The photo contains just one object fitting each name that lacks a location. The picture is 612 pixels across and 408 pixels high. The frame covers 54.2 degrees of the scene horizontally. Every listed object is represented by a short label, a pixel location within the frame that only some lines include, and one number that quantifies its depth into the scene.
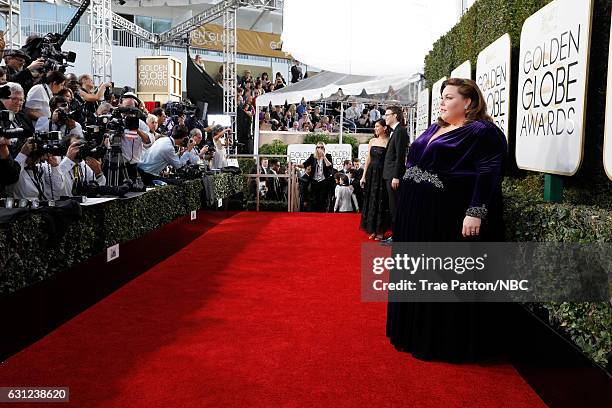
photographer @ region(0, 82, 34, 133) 3.72
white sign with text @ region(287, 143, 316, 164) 12.20
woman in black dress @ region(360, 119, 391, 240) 7.01
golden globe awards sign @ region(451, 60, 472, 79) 5.43
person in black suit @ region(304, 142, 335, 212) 10.94
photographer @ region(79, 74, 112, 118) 5.81
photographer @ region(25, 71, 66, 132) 4.53
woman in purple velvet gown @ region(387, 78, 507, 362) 2.97
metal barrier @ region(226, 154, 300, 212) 11.29
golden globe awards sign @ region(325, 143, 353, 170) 12.58
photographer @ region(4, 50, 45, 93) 4.67
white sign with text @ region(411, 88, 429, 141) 8.05
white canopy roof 10.41
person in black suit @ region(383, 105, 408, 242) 6.17
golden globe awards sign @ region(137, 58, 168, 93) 13.66
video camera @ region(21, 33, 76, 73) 5.20
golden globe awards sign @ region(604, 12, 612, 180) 2.44
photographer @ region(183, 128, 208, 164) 7.88
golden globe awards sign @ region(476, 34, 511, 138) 4.16
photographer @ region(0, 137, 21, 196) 3.21
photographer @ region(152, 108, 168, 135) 7.71
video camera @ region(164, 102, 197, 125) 8.70
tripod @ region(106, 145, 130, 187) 5.32
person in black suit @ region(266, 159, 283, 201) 11.57
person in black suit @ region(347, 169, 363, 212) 11.10
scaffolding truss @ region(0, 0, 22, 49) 11.55
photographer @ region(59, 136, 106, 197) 4.11
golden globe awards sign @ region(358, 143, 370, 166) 12.55
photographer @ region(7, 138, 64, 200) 3.67
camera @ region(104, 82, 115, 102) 6.91
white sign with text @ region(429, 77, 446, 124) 7.00
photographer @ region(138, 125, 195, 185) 6.63
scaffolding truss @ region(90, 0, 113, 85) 12.56
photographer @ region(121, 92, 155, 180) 5.65
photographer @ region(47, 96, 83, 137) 4.38
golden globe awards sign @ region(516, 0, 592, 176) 2.85
